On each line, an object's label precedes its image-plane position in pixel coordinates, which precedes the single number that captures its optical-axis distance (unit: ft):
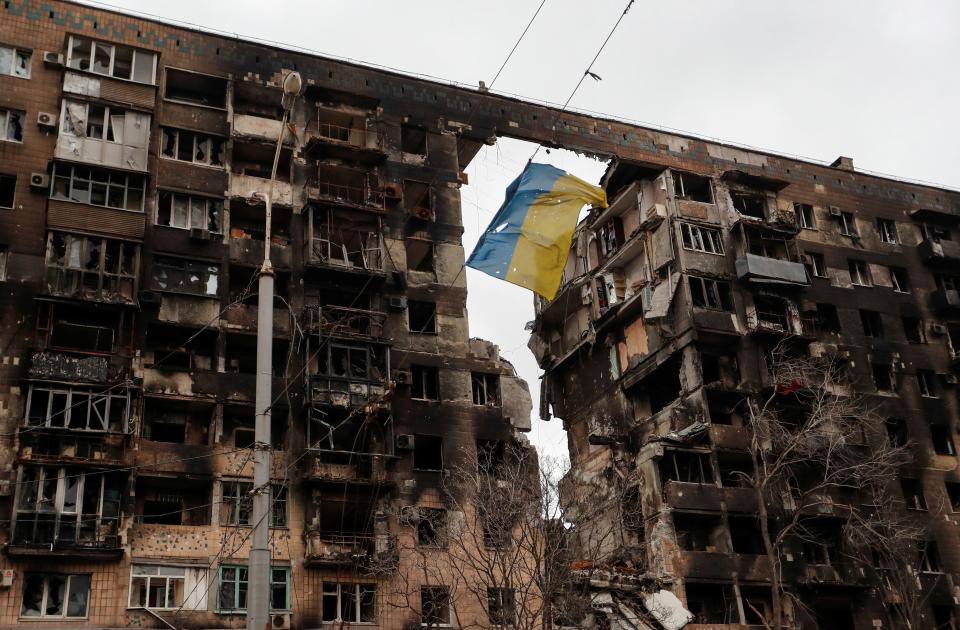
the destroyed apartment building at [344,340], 122.83
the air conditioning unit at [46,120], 138.00
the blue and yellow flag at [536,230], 116.67
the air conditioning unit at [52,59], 142.00
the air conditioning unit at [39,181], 134.03
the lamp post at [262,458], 61.36
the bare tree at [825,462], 160.45
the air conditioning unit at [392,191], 153.69
